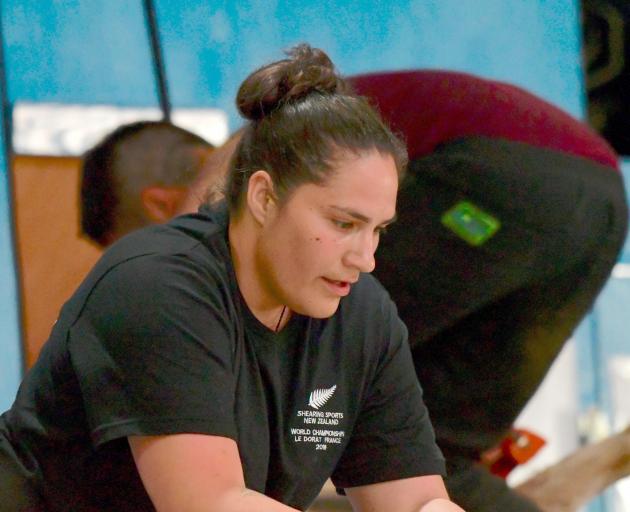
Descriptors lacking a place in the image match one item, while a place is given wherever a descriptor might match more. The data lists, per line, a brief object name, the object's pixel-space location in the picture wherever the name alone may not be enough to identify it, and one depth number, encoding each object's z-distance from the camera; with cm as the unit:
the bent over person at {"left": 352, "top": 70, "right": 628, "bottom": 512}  621
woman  557
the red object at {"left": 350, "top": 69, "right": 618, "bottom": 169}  621
